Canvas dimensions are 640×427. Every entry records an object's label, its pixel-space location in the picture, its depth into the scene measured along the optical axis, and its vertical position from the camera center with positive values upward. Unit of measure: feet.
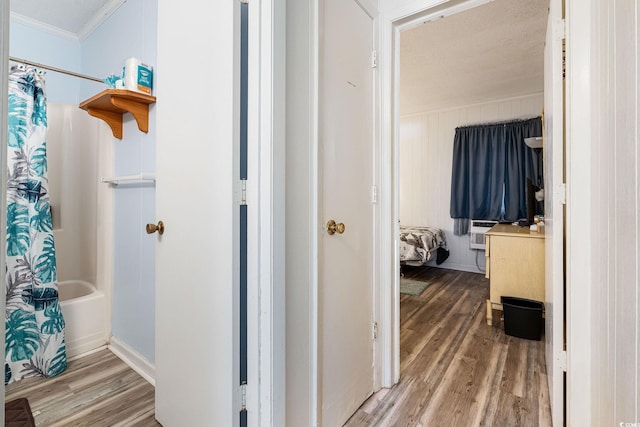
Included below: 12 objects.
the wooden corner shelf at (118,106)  5.38 +2.18
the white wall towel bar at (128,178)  5.47 +0.74
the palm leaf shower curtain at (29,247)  5.78 -0.66
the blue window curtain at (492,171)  13.79 +2.08
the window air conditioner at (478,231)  14.76 -0.94
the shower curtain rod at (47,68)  5.73 +2.99
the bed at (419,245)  13.33 -1.55
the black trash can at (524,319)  7.69 -2.84
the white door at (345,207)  4.24 +0.09
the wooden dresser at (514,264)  7.99 -1.47
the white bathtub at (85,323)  6.69 -2.54
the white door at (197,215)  3.53 -0.01
